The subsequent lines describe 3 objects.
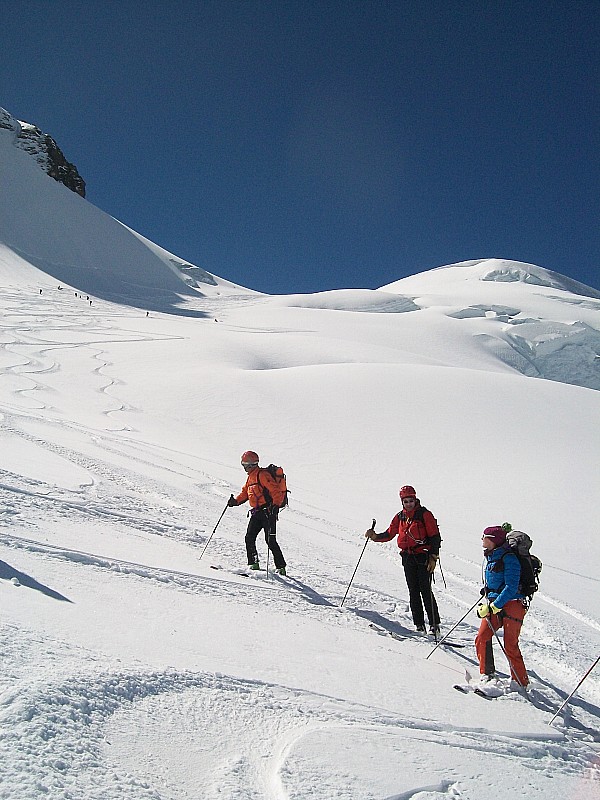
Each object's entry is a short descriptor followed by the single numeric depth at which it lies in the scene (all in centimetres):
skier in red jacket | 574
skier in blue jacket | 467
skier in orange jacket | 668
